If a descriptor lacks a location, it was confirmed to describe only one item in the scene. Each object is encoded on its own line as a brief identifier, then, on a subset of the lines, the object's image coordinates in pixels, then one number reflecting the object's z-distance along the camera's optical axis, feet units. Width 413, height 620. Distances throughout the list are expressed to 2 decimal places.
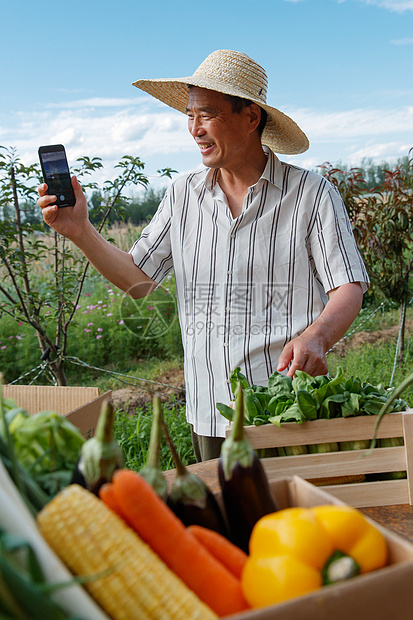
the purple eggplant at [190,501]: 2.50
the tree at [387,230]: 17.17
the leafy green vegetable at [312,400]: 4.39
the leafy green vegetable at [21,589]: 1.71
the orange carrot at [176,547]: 2.15
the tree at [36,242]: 11.37
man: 7.05
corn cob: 1.94
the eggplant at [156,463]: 2.38
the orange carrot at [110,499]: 2.24
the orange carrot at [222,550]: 2.33
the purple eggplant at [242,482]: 2.51
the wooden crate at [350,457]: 4.37
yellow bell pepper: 2.06
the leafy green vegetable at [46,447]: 2.48
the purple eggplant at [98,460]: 2.30
